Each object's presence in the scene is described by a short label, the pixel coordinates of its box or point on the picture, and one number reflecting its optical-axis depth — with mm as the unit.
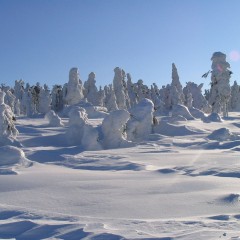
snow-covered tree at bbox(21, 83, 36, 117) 61447
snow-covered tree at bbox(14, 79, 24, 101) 74781
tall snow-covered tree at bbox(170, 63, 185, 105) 58569
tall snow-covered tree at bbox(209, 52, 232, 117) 42312
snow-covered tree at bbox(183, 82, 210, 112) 64812
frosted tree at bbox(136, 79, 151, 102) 79000
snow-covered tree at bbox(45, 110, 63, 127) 30409
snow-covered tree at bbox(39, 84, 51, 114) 49875
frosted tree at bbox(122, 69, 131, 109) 67612
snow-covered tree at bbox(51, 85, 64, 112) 60875
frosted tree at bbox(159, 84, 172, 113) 60688
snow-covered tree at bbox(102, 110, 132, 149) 21719
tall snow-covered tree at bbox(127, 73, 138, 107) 77175
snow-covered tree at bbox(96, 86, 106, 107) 55591
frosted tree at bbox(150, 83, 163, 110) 80738
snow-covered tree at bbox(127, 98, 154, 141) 25058
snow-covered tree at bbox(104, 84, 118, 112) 52094
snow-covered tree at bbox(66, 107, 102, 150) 20500
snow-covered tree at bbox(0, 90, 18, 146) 21125
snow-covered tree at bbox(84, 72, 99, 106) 54531
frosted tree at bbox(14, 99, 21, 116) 62625
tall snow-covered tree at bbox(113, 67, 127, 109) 57562
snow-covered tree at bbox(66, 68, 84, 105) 46219
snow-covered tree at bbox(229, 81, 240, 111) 79038
